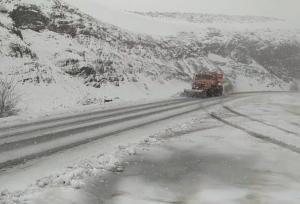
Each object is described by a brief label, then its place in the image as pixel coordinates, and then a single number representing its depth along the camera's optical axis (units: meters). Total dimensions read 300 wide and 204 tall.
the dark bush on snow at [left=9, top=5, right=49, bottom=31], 31.98
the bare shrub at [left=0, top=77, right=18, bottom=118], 17.84
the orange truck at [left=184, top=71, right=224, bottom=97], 33.66
